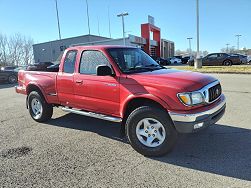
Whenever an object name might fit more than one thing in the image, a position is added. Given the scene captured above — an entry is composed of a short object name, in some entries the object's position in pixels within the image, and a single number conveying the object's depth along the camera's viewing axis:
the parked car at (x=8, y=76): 18.58
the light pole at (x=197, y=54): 21.97
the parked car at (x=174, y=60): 47.43
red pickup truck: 3.54
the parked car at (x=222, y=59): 23.19
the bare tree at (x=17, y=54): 66.52
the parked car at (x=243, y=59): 24.44
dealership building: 39.82
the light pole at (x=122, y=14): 30.84
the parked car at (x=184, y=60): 46.97
